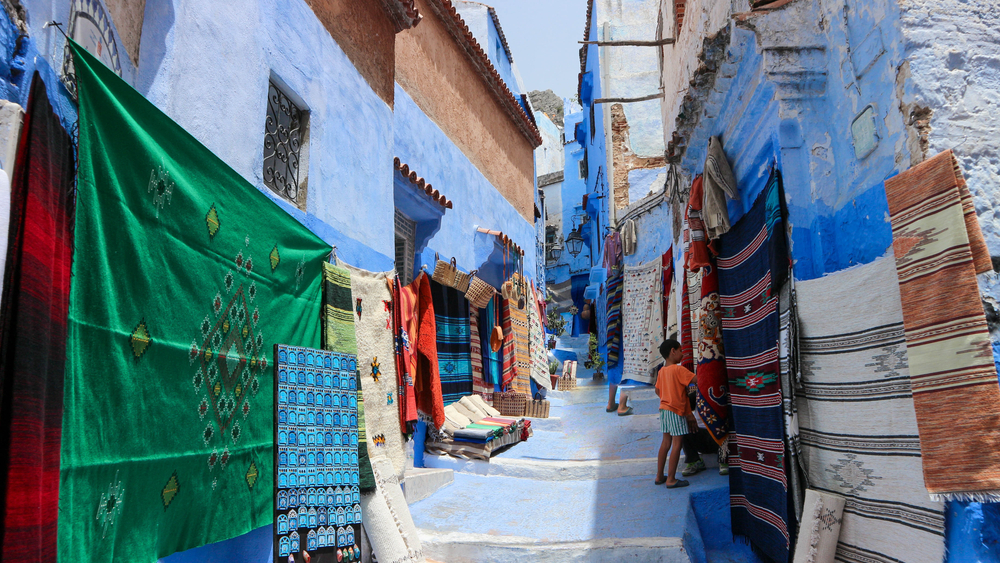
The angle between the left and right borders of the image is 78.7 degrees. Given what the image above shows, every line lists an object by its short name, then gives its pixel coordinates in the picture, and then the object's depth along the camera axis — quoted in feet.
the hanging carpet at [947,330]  7.07
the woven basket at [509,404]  28.89
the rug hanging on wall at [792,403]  11.00
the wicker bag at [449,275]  23.88
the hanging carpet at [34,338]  5.16
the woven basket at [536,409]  30.85
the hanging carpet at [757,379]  11.87
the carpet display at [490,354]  28.55
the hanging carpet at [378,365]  13.80
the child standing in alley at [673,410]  17.47
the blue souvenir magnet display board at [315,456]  9.44
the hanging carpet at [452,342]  24.26
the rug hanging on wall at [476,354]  26.86
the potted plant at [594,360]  49.06
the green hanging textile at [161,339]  6.33
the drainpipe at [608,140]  46.03
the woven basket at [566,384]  45.50
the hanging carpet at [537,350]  33.58
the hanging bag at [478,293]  26.30
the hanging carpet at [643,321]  31.24
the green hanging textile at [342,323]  12.23
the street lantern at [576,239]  66.80
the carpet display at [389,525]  11.85
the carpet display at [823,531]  9.70
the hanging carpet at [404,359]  15.85
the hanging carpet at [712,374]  14.82
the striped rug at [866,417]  8.48
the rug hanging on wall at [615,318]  37.86
